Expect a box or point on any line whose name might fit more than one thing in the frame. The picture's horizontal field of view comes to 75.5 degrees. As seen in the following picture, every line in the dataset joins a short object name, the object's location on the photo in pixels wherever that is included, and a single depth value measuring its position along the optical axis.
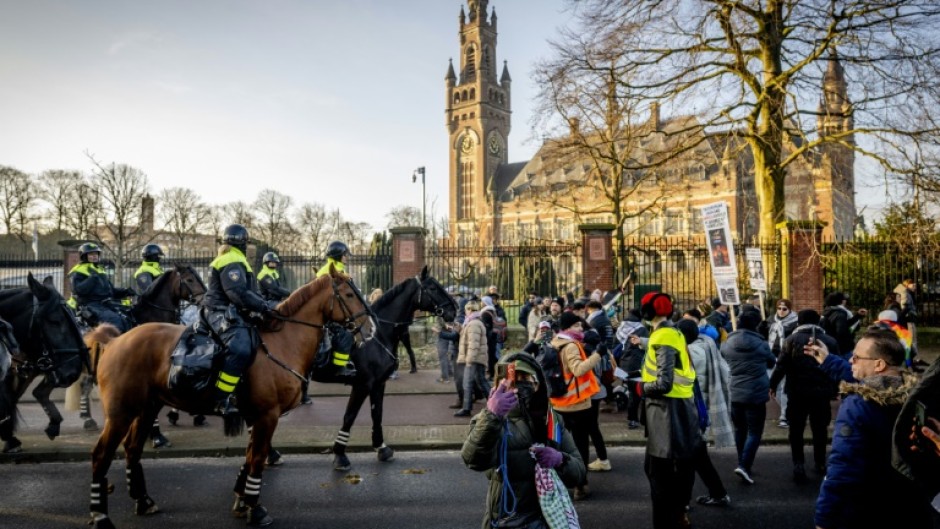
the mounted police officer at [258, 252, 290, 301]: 10.15
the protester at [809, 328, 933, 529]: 3.00
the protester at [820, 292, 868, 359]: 8.97
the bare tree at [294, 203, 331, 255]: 63.37
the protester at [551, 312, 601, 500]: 6.03
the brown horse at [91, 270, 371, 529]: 5.59
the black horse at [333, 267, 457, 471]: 7.60
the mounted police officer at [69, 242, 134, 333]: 9.25
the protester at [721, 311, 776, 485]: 6.73
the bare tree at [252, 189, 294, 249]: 59.17
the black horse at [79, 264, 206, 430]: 9.30
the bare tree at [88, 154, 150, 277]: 24.11
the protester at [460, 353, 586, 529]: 3.12
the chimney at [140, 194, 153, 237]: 36.38
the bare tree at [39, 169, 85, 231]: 47.69
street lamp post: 32.46
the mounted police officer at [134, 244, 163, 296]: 10.04
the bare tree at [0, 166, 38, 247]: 47.06
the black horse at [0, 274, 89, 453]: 8.20
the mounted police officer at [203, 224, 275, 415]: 5.66
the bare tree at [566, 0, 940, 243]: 15.91
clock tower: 84.12
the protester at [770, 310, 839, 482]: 6.72
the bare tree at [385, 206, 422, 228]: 66.12
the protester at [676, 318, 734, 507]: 6.61
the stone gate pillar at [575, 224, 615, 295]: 17.89
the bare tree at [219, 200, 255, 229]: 60.81
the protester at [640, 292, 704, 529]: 4.98
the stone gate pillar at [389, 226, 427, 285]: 17.84
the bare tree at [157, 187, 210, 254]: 54.69
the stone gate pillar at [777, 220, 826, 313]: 17.58
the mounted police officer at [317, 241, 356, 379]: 7.18
